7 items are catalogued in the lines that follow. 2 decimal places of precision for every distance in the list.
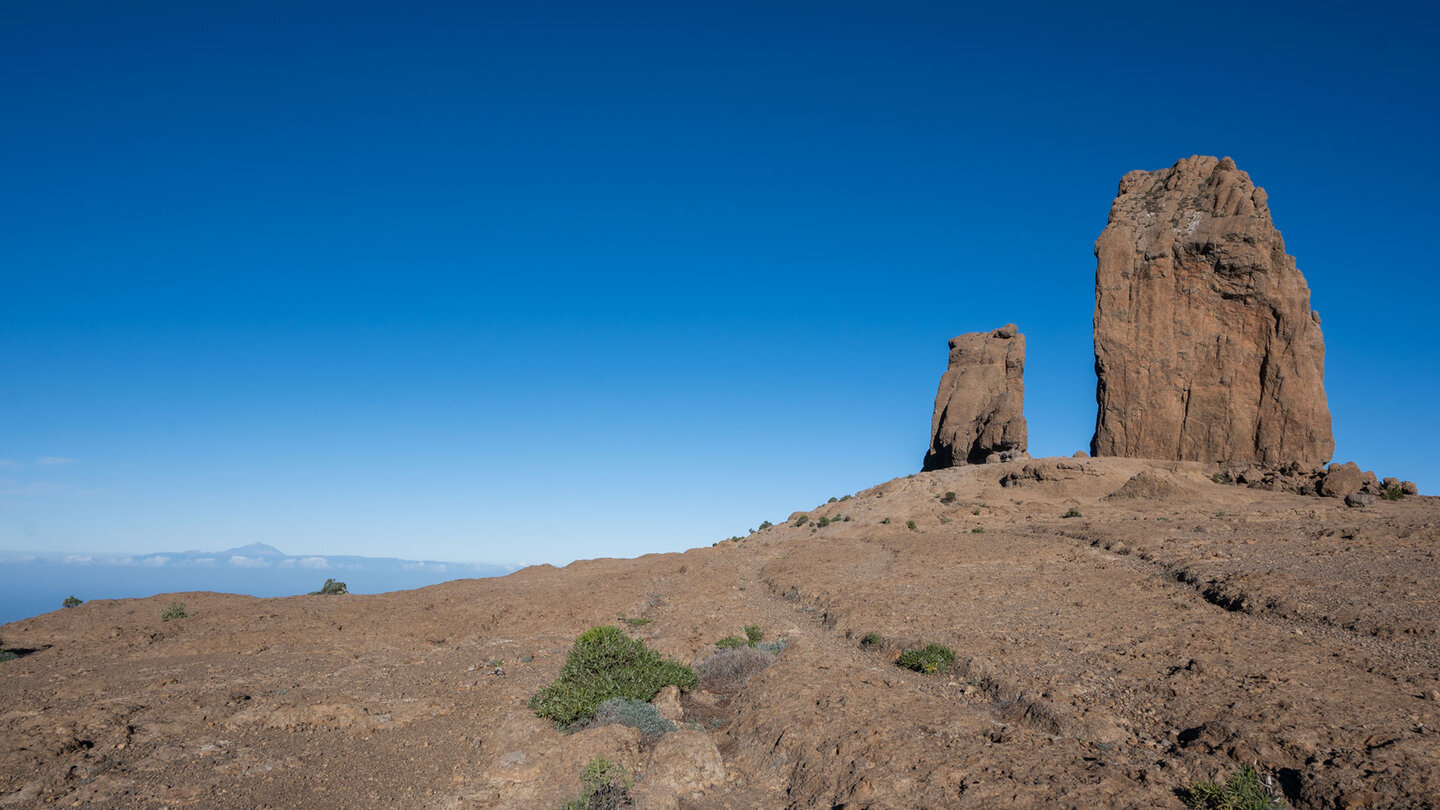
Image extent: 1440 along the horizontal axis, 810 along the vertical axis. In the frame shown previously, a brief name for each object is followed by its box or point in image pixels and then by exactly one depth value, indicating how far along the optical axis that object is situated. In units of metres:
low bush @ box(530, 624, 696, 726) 10.60
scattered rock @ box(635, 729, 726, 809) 8.44
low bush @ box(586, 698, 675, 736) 10.29
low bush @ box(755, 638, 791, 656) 15.20
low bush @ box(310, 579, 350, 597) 27.20
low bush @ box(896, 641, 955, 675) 12.98
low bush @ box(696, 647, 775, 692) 13.69
